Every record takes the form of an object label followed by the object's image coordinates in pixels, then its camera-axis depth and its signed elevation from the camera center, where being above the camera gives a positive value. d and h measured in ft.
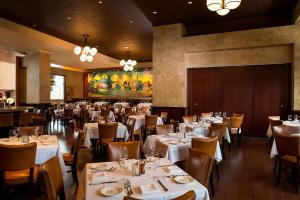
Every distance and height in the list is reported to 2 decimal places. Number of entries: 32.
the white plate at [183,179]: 7.22 -2.39
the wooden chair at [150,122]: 25.41 -2.43
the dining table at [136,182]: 6.47 -2.45
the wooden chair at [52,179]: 6.92 -2.42
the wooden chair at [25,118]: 25.77 -2.21
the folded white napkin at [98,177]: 7.51 -2.44
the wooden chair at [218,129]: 15.97 -2.09
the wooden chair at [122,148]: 10.77 -2.29
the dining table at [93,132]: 18.79 -2.72
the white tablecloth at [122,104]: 53.44 -1.33
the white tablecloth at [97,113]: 34.83 -2.23
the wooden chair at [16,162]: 10.08 -2.66
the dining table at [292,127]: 19.22 -2.16
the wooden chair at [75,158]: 13.46 -3.44
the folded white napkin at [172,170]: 8.18 -2.41
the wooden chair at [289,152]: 12.98 -2.83
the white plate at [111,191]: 6.41 -2.46
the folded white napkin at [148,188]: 6.52 -2.43
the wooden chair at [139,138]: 12.71 -2.36
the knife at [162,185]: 6.70 -2.44
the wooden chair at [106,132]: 18.15 -2.51
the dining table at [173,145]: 12.95 -2.56
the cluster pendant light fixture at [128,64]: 43.92 +6.03
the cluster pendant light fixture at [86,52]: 31.60 +5.86
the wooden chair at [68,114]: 36.96 -2.44
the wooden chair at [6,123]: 22.11 -2.36
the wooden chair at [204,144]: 12.06 -2.22
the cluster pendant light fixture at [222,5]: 16.50 +6.39
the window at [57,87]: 63.41 +2.76
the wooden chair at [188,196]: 4.87 -1.94
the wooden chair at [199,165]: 8.32 -2.35
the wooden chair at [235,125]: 23.08 -2.44
